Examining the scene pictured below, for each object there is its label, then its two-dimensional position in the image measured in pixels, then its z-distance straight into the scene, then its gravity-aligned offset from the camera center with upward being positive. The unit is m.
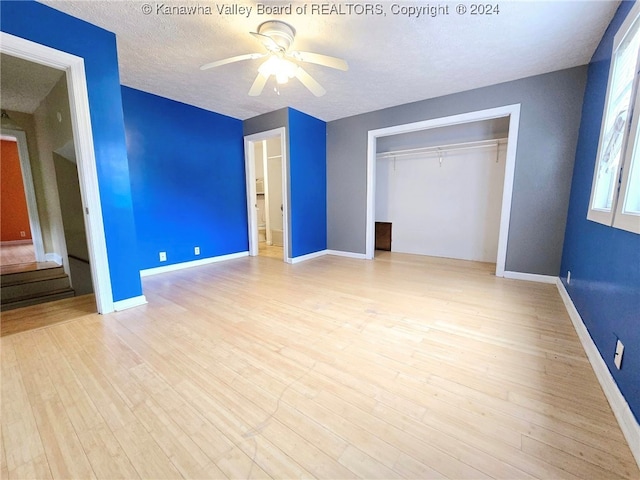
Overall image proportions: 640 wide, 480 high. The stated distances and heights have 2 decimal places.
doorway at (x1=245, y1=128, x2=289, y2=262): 4.31 +0.28
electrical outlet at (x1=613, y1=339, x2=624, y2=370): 1.26 -0.75
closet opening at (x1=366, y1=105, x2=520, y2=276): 4.11 +0.31
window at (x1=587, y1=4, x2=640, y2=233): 1.38 +0.40
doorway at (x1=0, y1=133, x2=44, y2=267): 5.82 +0.00
